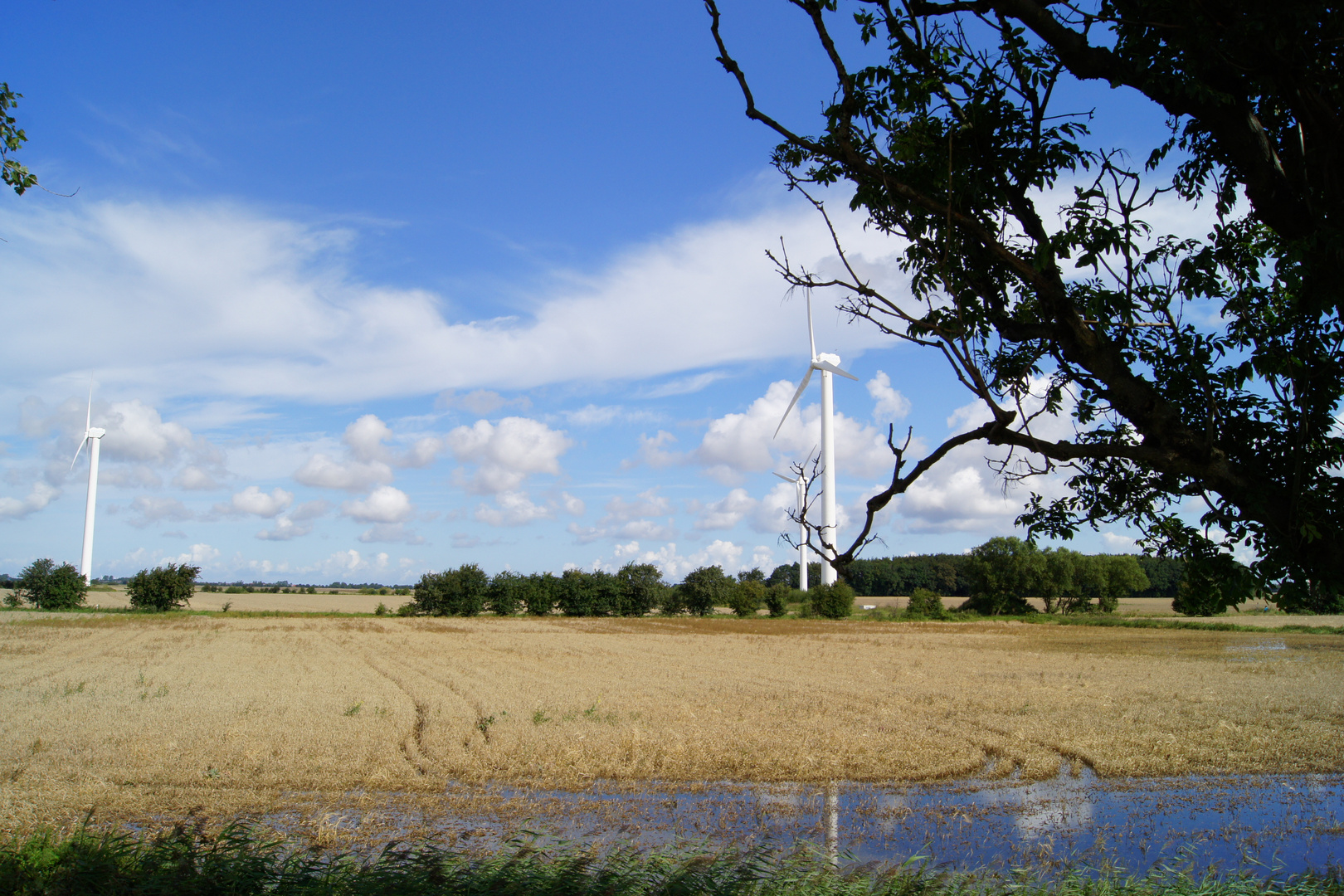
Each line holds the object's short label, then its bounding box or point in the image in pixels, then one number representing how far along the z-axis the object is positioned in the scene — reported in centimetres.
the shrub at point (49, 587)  7869
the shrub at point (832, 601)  9050
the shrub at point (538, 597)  8906
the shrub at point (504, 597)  8869
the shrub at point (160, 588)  7844
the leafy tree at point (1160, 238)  552
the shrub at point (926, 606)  9225
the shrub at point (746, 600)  9612
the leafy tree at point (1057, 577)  10525
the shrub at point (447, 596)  8675
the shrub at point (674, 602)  9494
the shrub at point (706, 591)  9650
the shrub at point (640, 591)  9319
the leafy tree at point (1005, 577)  10381
